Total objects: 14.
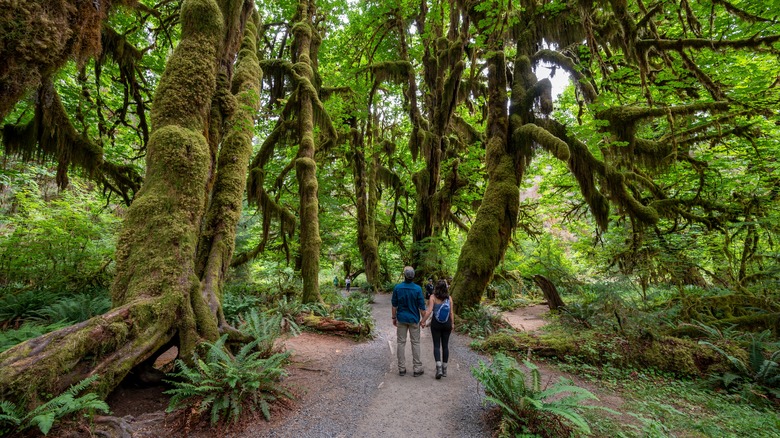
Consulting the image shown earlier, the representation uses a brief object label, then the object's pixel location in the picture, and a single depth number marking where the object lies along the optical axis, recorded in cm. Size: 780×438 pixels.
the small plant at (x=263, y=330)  487
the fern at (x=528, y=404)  332
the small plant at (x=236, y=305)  691
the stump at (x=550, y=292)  993
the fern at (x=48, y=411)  239
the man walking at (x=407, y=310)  537
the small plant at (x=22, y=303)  648
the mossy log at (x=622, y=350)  581
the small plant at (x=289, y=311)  729
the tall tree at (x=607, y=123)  798
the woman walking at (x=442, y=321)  529
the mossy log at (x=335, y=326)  769
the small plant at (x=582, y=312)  832
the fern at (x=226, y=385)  337
